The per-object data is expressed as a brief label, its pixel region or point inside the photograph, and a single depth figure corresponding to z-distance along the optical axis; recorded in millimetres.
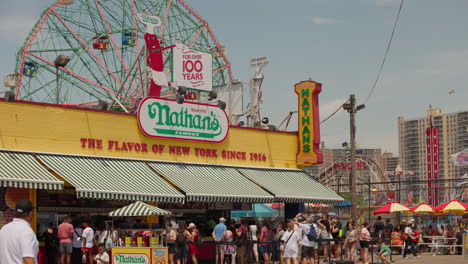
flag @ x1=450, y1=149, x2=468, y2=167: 67431
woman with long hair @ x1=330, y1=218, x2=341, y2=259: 26562
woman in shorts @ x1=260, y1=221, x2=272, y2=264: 24500
